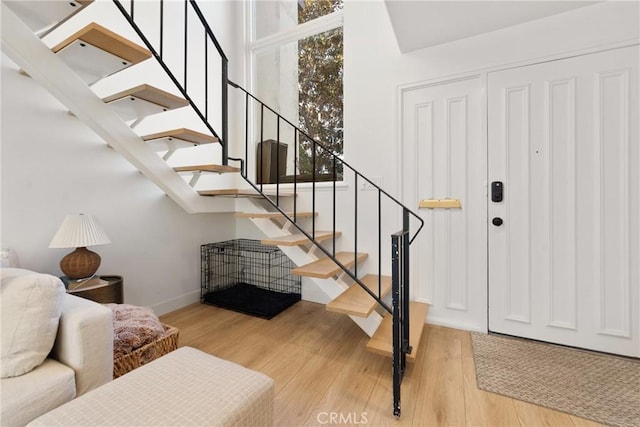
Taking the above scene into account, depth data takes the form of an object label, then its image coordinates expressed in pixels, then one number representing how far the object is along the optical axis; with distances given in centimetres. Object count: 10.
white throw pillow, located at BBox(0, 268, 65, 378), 98
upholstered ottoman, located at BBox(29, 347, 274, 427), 79
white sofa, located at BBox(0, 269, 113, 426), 90
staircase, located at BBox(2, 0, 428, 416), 140
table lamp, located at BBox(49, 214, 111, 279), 171
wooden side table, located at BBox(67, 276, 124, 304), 178
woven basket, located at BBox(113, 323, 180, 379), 140
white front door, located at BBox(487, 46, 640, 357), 176
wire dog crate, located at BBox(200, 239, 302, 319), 286
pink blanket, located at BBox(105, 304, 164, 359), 147
